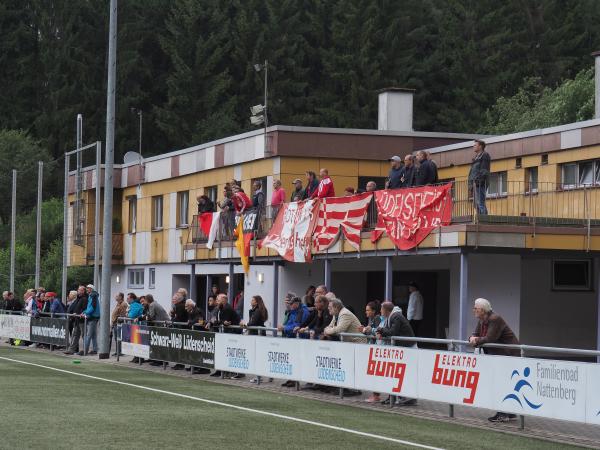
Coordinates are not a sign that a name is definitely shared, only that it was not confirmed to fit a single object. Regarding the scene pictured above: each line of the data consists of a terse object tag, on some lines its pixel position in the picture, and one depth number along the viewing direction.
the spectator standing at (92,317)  37.03
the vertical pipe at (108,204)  35.34
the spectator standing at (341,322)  23.66
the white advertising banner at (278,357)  24.70
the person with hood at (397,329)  21.86
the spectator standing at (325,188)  30.14
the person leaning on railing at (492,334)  19.09
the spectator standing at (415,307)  28.39
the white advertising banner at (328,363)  22.92
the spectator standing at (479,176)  25.12
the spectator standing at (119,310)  36.13
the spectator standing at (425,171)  26.66
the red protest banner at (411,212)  25.80
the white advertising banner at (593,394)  16.58
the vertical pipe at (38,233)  56.91
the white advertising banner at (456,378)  18.97
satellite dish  55.66
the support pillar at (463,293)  25.92
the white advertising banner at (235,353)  26.48
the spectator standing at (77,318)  38.19
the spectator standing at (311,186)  30.88
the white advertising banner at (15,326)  43.62
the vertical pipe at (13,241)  59.38
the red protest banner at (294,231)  31.09
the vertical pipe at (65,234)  51.65
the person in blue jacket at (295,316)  25.91
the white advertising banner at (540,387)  16.98
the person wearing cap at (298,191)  31.86
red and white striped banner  29.36
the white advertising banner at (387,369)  20.95
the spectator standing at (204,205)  38.91
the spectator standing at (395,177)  27.62
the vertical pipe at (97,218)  46.91
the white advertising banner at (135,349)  32.12
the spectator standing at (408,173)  27.08
